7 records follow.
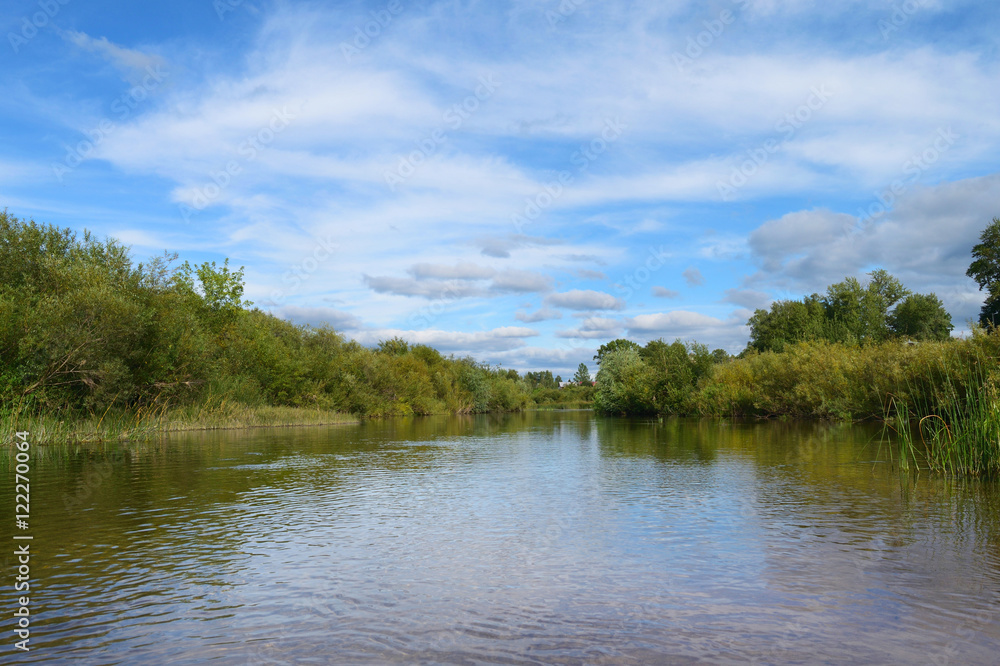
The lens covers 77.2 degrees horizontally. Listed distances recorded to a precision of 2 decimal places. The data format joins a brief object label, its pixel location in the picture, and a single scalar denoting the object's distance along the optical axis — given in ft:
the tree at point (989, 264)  207.31
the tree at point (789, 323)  262.88
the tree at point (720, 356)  239.01
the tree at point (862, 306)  264.93
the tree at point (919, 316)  240.73
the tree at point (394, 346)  354.54
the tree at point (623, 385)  246.68
